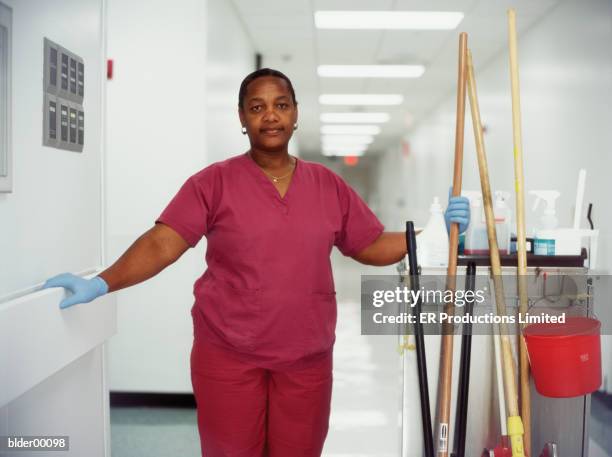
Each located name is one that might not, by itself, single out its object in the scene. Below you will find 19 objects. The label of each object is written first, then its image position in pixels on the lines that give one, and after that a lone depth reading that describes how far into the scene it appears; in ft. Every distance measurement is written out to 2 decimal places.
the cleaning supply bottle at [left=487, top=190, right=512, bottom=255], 6.45
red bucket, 5.29
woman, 5.11
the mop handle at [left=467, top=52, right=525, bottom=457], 5.43
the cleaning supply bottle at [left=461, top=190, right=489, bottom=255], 6.28
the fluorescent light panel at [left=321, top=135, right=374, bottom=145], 39.27
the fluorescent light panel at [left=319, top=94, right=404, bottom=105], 24.38
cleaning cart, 6.10
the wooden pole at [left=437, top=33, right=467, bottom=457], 5.74
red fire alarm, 9.89
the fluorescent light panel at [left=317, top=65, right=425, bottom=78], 19.11
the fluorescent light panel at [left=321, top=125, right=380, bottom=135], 34.42
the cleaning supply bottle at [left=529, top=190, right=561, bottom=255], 6.20
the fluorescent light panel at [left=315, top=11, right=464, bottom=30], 13.53
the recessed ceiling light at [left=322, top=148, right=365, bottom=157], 49.29
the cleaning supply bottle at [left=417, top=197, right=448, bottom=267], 6.13
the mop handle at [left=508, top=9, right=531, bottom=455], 5.72
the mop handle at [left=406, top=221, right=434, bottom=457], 5.68
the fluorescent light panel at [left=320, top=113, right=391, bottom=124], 29.66
